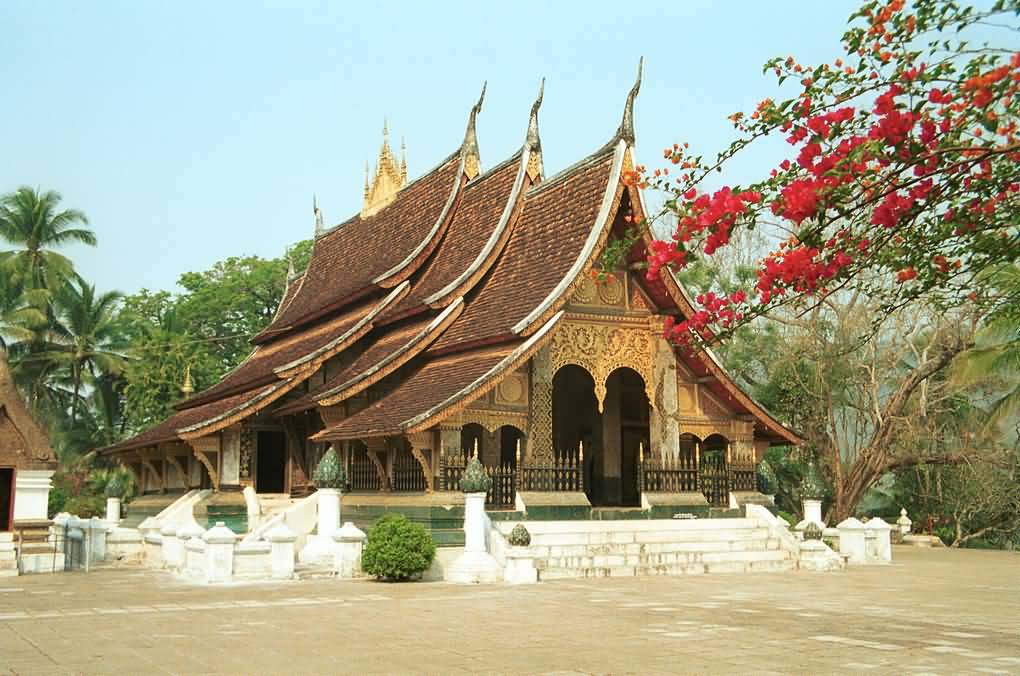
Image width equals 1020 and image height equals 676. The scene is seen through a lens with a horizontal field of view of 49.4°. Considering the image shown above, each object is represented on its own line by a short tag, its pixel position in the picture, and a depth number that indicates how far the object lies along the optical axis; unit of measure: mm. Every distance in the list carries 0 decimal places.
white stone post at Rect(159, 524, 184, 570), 16500
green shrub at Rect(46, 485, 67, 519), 32312
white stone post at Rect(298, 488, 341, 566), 14607
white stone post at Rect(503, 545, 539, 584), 12914
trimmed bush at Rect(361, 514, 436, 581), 13094
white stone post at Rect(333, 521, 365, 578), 13961
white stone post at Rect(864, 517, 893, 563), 17438
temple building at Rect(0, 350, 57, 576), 15117
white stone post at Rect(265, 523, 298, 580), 13539
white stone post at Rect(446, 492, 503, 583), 13102
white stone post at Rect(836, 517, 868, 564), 17203
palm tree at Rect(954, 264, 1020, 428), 19500
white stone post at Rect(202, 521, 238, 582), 13188
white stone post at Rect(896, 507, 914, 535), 26773
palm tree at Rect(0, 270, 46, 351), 35000
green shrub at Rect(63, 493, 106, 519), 31875
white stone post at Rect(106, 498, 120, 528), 21741
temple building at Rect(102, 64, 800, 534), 15383
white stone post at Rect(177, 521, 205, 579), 13539
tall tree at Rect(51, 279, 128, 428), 36688
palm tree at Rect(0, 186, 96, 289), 37156
